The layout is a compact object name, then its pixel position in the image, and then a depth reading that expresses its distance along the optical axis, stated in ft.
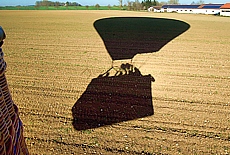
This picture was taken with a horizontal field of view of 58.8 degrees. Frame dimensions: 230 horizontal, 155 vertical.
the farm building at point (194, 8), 220.35
